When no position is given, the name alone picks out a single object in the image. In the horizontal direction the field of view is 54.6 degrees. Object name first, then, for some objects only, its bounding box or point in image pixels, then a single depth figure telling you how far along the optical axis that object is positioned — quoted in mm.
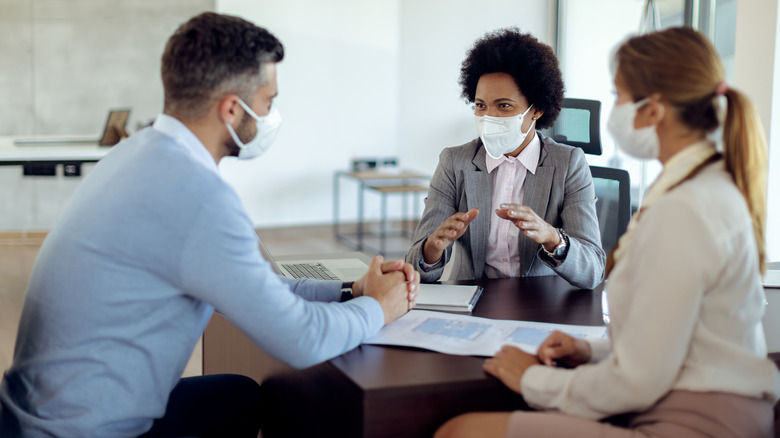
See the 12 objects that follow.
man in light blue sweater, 1258
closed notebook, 1670
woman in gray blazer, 2162
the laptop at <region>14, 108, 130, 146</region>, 5230
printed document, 1401
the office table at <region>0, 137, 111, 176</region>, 4547
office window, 4297
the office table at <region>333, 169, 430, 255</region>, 5816
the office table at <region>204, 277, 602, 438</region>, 1213
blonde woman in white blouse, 1063
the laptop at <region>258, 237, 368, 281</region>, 2023
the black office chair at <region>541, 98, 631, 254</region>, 2496
